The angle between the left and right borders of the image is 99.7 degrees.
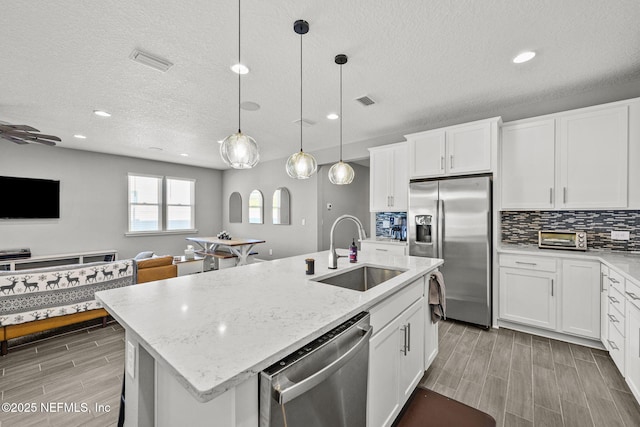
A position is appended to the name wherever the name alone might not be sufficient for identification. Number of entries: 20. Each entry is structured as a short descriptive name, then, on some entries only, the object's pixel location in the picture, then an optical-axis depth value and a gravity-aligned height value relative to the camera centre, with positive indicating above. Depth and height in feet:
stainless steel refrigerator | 10.02 -0.97
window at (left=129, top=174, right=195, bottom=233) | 20.42 +0.66
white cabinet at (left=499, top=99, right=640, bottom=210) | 8.44 +1.88
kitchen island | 2.53 -1.44
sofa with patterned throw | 8.31 -2.78
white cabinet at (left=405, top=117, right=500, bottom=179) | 10.25 +2.62
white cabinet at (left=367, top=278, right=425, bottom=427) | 4.56 -2.88
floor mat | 5.49 -4.28
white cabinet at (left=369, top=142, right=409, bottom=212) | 12.92 +1.72
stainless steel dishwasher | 2.66 -1.93
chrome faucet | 6.84 -1.16
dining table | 16.60 -2.22
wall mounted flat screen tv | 15.21 +0.77
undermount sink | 6.87 -1.71
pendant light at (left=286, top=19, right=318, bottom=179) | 7.31 +1.30
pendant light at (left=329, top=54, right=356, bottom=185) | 8.73 +1.29
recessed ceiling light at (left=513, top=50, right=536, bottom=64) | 7.18 +4.29
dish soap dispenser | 7.72 -1.17
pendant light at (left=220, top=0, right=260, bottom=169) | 5.48 +1.29
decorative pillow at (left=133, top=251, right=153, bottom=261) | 14.22 -2.32
